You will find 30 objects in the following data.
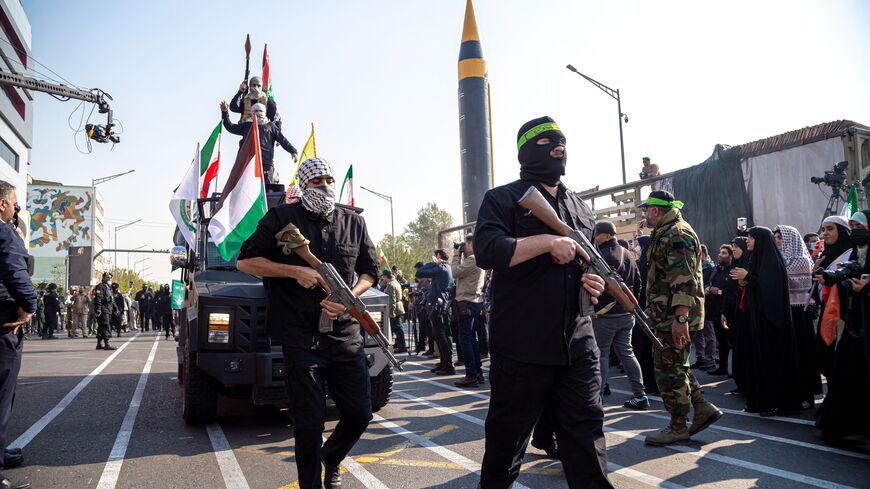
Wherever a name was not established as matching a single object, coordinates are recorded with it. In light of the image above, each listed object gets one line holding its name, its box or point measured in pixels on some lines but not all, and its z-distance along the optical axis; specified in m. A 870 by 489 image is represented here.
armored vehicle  5.36
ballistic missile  25.22
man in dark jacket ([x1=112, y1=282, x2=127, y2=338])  22.68
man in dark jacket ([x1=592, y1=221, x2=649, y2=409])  6.53
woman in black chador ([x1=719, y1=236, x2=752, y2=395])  6.74
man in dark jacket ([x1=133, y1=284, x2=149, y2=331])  30.14
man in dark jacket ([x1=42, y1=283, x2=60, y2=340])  23.09
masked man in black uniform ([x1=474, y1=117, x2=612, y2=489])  2.65
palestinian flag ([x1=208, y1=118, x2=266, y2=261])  6.77
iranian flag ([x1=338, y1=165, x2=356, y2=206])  13.08
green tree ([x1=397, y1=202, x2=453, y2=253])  84.94
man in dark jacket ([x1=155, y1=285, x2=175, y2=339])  22.46
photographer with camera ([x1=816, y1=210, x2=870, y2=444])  4.80
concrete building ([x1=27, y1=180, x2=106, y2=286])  61.12
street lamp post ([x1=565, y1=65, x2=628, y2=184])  17.30
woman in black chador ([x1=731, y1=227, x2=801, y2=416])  6.17
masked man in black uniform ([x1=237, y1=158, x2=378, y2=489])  3.35
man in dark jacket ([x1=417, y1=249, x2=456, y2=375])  10.02
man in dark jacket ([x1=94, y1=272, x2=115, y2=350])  16.72
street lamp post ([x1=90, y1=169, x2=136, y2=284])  63.40
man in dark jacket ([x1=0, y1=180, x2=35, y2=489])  4.05
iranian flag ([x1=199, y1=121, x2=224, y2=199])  9.83
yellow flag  12.18
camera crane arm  20.75
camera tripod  10.36
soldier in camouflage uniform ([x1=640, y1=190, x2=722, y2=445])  4.87
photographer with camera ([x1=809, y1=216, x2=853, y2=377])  5.13
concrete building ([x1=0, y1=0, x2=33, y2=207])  37.97
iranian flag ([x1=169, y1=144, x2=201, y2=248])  8.17
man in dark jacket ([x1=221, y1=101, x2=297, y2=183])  9.55
